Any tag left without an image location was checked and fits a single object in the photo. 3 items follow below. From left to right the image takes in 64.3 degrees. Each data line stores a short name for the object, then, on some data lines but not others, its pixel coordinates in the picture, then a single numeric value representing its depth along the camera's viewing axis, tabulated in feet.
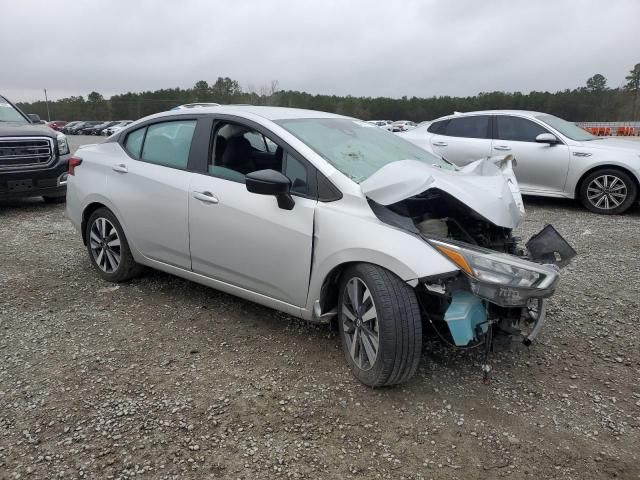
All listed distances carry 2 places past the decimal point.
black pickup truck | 23.99
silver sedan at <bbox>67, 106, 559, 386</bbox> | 8.61
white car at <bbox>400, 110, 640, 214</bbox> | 24.02
